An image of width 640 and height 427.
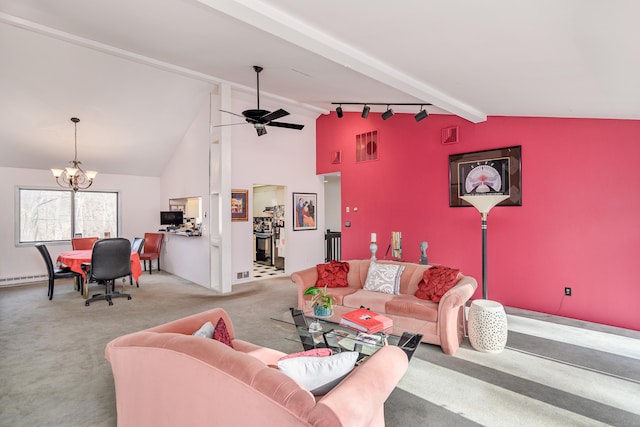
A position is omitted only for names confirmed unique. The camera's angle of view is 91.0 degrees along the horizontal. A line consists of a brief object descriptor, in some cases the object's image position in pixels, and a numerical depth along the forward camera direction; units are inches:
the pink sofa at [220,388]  45.7
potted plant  115.3
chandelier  213.8
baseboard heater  240.2
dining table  201.6
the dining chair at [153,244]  291.1
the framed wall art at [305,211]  279.3
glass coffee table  96.0
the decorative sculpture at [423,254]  176.1
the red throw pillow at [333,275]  164.6
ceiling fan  172.1
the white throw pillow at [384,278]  153.4
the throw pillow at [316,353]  64.6
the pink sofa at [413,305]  121.5
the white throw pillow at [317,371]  56.9
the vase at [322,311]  115.6
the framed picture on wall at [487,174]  174.9
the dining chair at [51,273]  200.7
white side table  120.5
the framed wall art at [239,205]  237.5
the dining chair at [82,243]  245.6
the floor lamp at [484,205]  138.9
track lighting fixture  191.6
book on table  102.9
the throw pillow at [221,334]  75.1
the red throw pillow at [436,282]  133.3
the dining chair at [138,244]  255.5
